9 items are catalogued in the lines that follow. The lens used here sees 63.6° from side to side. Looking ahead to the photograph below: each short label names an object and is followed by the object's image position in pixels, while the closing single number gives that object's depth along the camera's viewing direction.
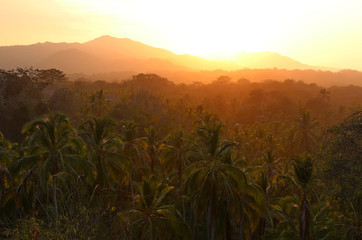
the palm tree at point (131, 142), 36.46
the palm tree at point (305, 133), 60.16
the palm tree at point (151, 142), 42.47
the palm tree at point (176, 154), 39.25
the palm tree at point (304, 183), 19.61
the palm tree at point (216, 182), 23.19
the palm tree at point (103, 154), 26.99
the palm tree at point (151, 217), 23.48
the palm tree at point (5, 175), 26.52
